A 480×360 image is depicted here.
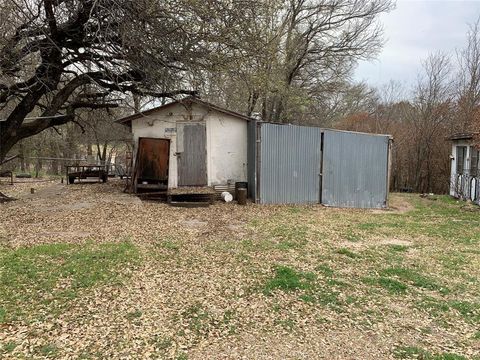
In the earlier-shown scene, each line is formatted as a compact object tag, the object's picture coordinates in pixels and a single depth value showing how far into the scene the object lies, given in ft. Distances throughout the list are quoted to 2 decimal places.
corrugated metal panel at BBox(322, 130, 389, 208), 37.09
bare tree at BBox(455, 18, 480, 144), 57.93
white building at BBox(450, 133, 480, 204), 42.75
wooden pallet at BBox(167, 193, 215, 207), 33.68
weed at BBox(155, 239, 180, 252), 19.20
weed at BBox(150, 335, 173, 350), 10.07
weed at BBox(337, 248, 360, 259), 19.17
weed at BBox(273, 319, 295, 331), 11.41
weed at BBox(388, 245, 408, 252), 20.99
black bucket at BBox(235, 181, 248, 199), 37.45
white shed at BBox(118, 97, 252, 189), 36.81
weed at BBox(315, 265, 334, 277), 16.15
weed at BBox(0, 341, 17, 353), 9.60
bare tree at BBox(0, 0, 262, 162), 21.86
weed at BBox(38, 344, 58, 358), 9.51
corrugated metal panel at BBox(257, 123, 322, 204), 35.88
